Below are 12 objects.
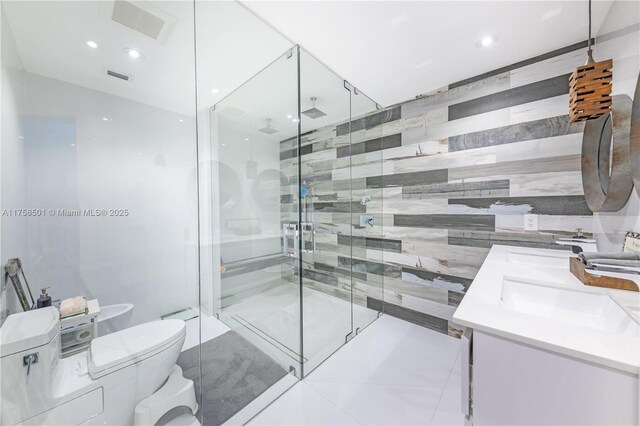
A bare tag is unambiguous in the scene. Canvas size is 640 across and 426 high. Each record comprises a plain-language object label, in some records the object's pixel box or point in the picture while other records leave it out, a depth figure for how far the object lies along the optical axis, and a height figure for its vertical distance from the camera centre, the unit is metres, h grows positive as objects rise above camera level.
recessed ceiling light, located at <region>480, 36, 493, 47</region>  1.62 +1.19
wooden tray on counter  0.90 -0.31
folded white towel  1.29 -0.56
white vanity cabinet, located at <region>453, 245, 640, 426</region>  0.56 -0.43
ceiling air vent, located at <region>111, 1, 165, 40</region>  1.36 +1.19
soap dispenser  1.18 -0.47
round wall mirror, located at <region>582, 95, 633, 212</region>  1.13 +0.26
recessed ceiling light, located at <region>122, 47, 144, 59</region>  1.52 +1.07
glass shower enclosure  2.17 -0.02
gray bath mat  1.52 -1.28
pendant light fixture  0.95 +0.50
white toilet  0.96 -0.83
